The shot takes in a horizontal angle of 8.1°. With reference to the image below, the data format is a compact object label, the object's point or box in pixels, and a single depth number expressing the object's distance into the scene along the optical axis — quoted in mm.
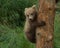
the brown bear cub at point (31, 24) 8237
